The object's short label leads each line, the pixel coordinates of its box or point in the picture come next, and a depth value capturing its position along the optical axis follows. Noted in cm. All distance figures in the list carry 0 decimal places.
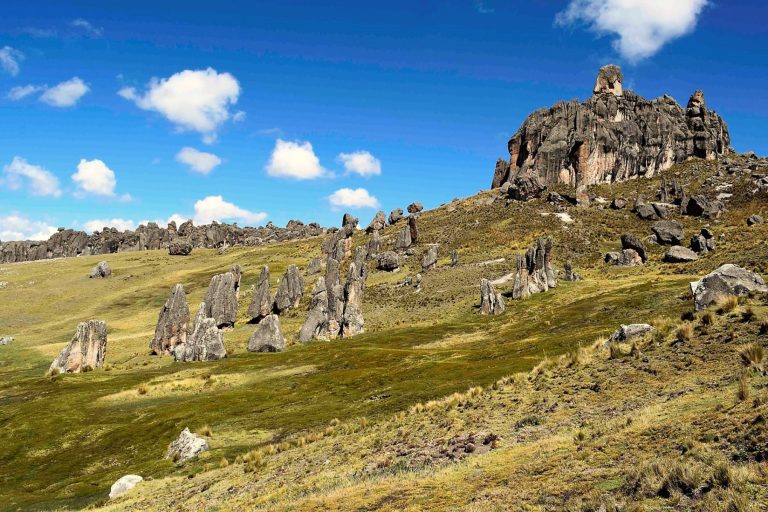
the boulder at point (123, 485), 3297
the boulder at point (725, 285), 3437
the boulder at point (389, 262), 15375
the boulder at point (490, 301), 9831
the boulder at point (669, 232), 13238
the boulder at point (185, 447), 3847
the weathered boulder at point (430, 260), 14338
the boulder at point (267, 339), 9075
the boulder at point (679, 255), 10961
